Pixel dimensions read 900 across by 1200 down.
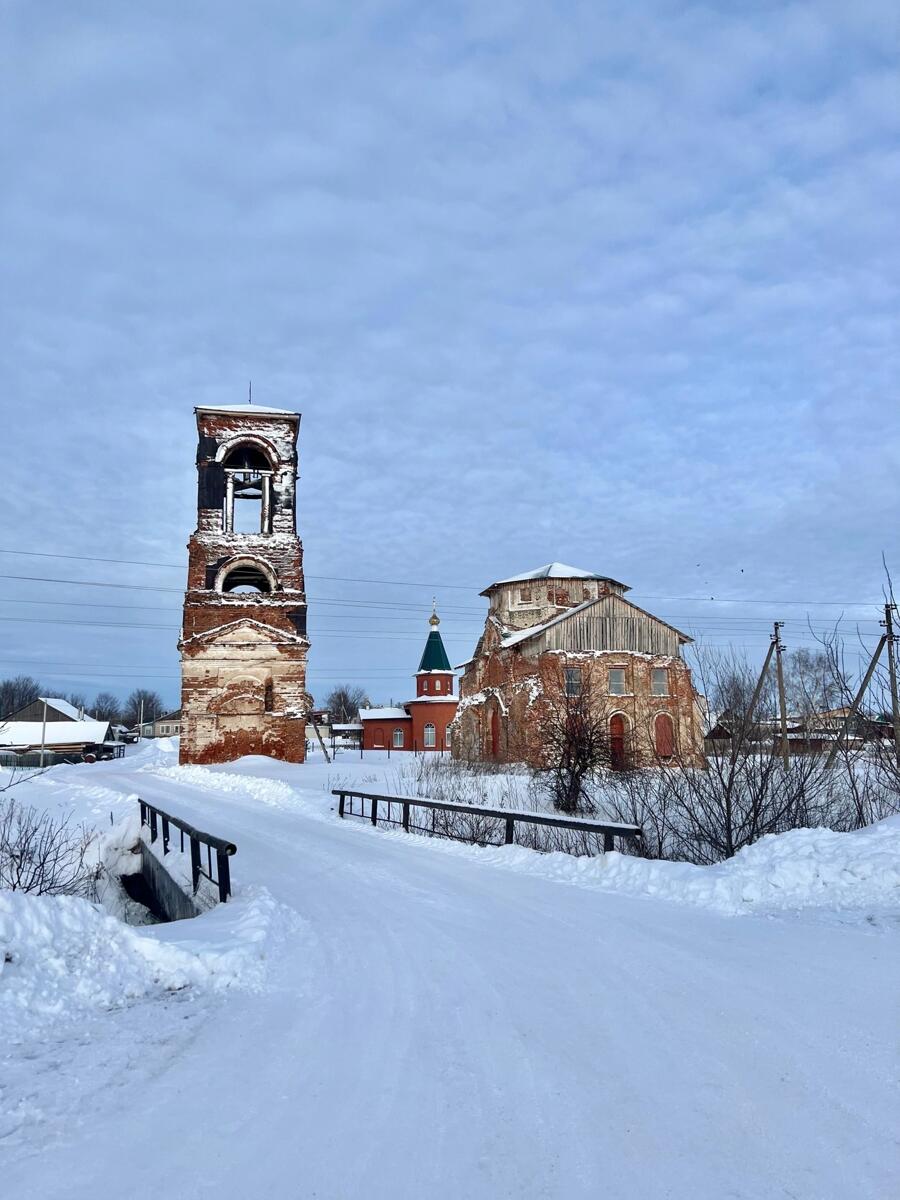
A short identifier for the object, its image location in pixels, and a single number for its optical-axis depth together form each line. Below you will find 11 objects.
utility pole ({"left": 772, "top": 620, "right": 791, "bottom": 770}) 27.74
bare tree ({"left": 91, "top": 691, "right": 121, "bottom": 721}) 145.50
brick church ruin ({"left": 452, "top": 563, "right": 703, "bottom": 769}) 36.97
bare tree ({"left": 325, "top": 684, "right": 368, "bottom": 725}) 136.09
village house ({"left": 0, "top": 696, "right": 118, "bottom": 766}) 64.06
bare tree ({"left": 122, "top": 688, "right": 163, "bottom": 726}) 159.50
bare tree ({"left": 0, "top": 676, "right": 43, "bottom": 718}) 92.96
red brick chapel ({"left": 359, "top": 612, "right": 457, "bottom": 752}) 65.31
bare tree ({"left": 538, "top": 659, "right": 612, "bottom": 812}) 19.39
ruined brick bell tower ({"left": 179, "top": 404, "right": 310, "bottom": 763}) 36.22
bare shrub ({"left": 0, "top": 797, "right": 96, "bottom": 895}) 11.62
